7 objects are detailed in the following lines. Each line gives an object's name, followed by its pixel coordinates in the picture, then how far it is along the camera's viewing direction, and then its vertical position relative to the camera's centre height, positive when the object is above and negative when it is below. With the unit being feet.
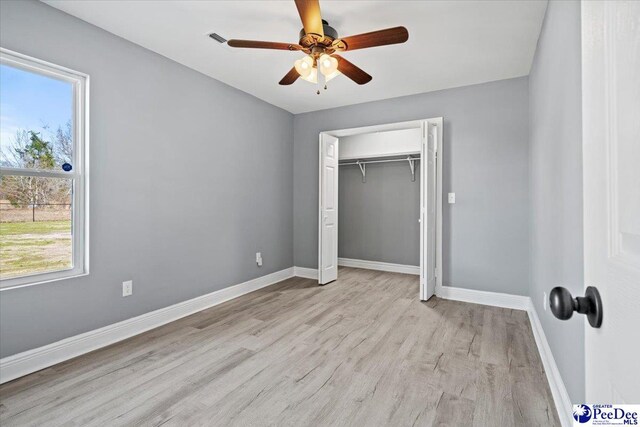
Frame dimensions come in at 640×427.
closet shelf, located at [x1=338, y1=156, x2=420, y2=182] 16.39 +2.77
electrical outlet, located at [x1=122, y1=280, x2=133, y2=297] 8.90 -2.15
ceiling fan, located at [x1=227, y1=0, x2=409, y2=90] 6.56 +3.94
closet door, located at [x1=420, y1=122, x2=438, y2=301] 11.85 +0.09
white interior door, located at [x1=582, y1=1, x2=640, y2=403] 1.38 +0.12
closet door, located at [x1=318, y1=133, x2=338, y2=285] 14.52 +0.08
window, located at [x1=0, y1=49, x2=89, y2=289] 7.00 +1.01
